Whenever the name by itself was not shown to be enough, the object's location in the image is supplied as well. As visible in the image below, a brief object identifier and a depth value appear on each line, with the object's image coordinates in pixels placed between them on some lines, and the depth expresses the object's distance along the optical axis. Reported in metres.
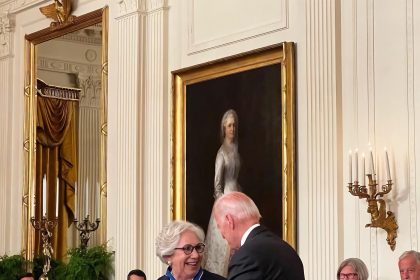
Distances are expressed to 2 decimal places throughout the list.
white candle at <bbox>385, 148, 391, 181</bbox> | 11.62
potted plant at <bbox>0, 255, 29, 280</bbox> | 18.65
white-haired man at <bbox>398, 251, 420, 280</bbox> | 10.84
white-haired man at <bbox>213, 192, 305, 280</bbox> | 6.37
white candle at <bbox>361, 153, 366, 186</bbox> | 11.92
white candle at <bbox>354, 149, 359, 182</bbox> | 11.90
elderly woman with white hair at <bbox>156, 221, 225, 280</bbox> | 7.67
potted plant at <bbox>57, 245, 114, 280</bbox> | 16.59
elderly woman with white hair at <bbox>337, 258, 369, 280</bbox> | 11.23
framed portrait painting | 13.49
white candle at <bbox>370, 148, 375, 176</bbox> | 11.85
